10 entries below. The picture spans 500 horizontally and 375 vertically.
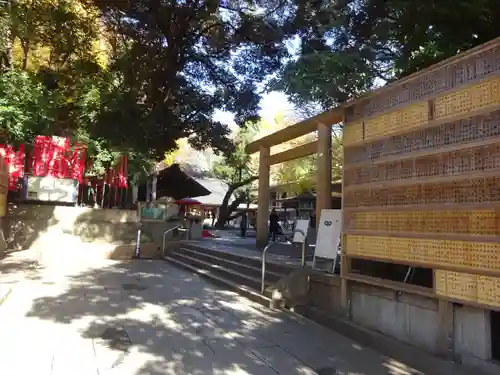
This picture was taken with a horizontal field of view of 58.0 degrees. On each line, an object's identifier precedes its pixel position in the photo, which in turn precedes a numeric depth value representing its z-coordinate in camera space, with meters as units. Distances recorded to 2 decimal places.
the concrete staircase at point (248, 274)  7.13
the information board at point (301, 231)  7.98
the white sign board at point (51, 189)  15.11
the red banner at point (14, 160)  13.88
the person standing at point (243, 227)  24.10
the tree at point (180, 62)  13.73
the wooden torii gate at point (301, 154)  8.31
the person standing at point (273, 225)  18.88
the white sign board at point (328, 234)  6.76
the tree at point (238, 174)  28.30
